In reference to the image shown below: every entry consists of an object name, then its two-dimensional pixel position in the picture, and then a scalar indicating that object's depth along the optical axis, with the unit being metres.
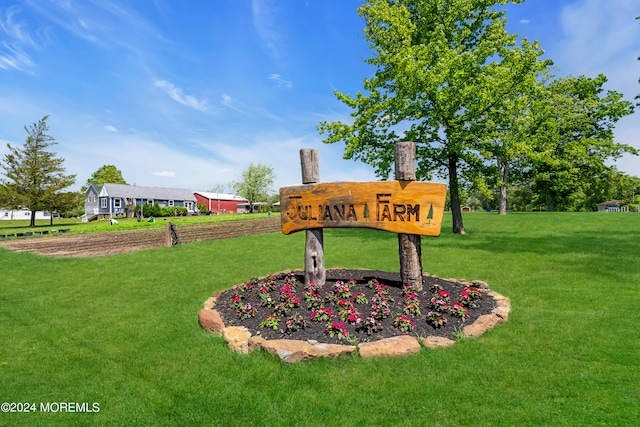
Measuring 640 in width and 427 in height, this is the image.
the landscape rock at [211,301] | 6.93
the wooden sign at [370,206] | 6.74
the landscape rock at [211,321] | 5.87
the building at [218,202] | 73.44
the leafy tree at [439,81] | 17.44
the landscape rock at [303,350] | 4.70
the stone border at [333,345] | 4.72
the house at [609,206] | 81.71
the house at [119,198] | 54.38
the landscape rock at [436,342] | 4.98
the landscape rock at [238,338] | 5.11
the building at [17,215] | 62.58
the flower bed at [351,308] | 5.37
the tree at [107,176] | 76.50
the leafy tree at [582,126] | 33.62
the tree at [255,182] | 71.50
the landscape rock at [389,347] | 4.73
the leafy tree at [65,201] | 35.78
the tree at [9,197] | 33.06
